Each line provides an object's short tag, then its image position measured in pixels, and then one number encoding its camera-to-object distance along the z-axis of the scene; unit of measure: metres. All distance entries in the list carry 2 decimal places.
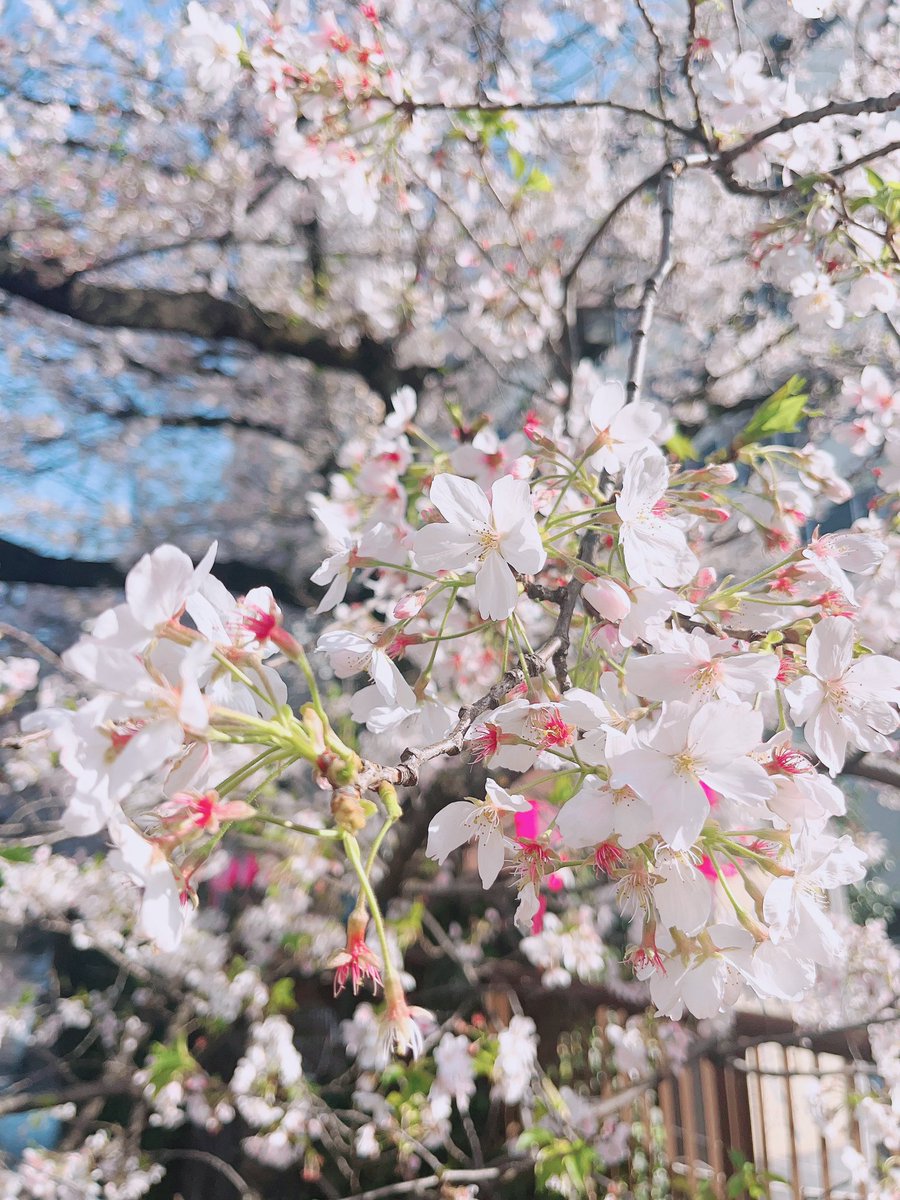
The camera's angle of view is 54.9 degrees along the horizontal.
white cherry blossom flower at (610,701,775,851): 0.17
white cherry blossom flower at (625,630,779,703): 0.19
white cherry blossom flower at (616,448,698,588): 0.21
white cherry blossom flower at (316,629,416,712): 0.23
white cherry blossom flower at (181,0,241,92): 0.46
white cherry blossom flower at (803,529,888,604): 0.24
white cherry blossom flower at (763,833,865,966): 0.19
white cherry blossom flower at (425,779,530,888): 0.21
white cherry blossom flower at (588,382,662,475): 0.27
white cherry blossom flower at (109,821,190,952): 0.16
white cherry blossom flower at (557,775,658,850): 0.18
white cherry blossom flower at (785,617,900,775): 0.21
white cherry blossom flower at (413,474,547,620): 0.21
